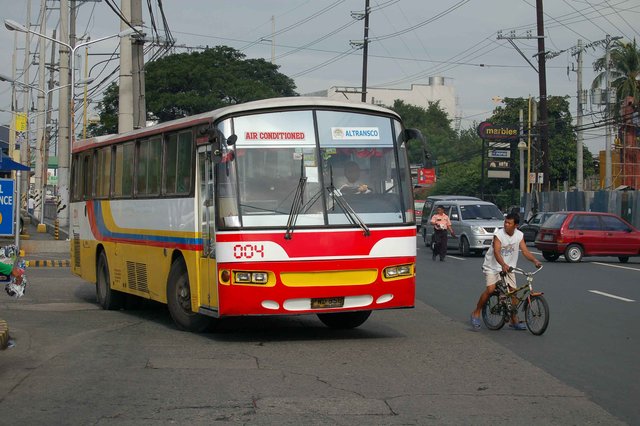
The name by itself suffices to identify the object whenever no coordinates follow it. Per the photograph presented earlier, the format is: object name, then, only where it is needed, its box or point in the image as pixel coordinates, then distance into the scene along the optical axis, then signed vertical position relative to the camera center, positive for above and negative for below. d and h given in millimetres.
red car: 30344 -627
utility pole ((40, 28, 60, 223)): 56278 +8365
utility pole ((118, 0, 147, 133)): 24062 +3530
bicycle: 13336 -1242
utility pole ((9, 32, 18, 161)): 69150 +8545
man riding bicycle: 13695 -569
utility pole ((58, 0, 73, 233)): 37562 +3880
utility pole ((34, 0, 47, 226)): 53344 +7195
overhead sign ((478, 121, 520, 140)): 67125 +5845
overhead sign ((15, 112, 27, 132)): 53406 +5332
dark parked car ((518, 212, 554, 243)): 39656 -377
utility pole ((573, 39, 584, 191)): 53647 +5514
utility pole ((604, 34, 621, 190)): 55281 +6544
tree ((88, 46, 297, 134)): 70000 +9651
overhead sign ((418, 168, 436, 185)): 69475 +2903
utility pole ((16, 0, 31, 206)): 60656 +9303
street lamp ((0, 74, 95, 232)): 47719 +2583
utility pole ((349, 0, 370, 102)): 57156 +10327
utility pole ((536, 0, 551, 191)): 44750 +6006
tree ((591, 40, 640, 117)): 60156 +9141
